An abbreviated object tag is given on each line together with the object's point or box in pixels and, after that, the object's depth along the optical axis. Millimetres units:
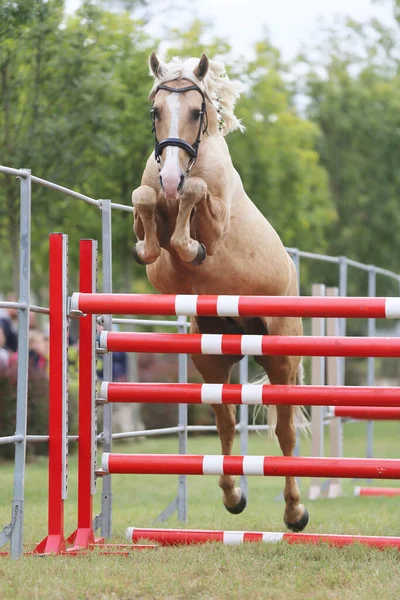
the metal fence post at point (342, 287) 19969
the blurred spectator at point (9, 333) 25033
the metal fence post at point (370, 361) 21750
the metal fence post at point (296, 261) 17359
